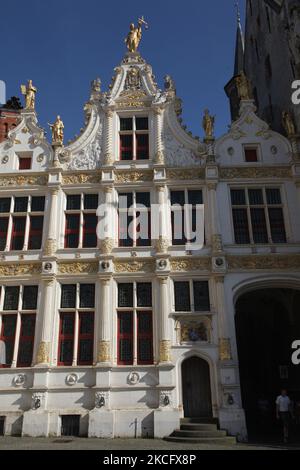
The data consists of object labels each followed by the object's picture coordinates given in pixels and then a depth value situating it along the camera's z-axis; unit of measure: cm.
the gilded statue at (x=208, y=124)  1947
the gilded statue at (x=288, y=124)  1931
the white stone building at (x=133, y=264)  1557
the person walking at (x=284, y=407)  1409
